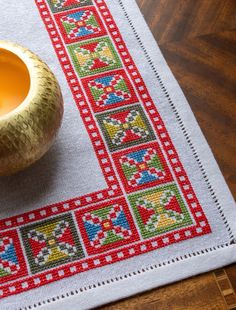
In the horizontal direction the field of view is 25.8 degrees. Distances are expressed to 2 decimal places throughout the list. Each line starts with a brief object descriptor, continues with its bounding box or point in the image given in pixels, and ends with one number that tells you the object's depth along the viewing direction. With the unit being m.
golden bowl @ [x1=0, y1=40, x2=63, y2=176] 0.81
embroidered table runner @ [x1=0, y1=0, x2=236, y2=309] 0.88
